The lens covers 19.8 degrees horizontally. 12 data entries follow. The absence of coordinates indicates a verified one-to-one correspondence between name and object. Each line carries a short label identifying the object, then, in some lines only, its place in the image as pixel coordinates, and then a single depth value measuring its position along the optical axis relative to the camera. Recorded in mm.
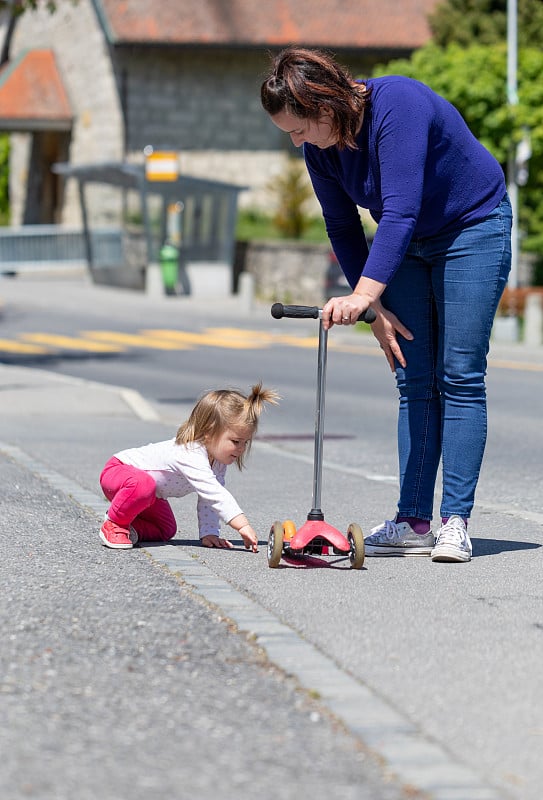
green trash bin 33938
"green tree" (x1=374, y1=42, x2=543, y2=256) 27578
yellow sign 33656
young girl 5371
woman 4930
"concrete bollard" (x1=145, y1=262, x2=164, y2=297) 34250
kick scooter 5094
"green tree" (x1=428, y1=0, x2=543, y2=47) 36062
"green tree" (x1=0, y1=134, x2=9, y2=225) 50719
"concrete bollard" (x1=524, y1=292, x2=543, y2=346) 21344
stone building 42594
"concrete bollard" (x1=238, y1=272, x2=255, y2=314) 30031
